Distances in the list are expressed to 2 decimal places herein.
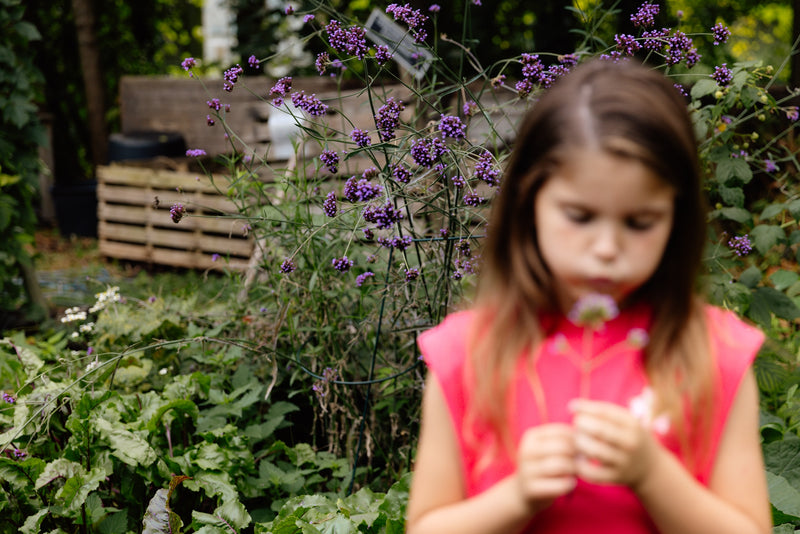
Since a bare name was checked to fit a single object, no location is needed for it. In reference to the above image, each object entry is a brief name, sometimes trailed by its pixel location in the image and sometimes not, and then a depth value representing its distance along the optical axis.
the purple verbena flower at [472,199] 1.97
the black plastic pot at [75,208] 8.09
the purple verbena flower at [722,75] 2.17
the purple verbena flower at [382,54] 2.02
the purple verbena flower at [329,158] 2.00
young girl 0.94
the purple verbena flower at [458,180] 2.06
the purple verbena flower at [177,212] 2.19
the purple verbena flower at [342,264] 1.91
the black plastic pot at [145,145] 7.40
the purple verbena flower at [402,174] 1.98
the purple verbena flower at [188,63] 2.27
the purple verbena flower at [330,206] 2.04
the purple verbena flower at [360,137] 1.95
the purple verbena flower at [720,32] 2.19
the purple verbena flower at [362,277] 2.17
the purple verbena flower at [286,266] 2.05
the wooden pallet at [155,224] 5.93
